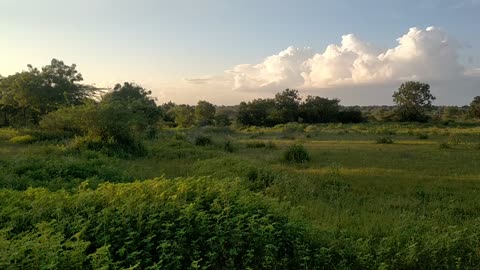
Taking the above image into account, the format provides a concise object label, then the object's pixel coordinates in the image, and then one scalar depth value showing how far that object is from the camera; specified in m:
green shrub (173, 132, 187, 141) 26.17
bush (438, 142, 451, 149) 22.97
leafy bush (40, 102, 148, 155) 18.20
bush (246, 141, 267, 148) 24.15
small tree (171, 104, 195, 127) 59.38
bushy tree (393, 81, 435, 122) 62.72
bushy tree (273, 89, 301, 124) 62.81
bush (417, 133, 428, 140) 31.23
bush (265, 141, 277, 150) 23.42
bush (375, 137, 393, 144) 27.11
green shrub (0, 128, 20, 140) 27.24
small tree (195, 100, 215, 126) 66.25
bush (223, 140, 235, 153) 21.45
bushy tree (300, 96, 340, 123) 63.21
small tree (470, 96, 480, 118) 63.14
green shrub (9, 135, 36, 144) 24.68
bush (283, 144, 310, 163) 17.02
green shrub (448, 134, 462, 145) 24.23
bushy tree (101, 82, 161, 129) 21.71
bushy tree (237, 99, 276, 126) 62.81
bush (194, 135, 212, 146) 23.68
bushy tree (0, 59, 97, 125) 33.03
